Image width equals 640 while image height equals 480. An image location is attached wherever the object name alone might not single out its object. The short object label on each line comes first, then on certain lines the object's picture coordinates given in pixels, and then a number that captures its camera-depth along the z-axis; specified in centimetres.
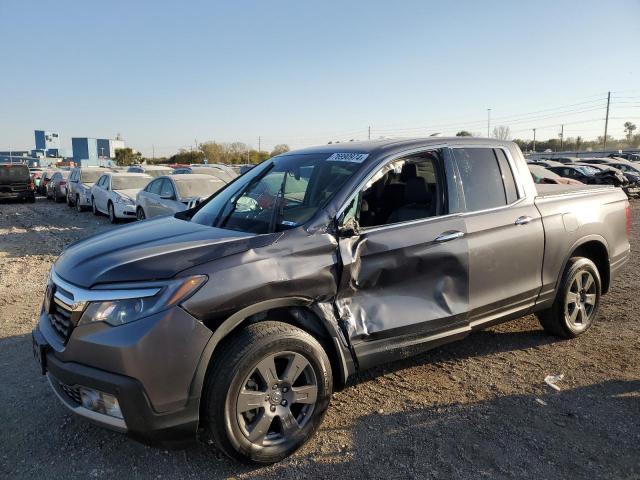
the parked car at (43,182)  2750
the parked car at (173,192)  998
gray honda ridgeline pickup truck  252
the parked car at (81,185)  1720
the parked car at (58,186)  2211
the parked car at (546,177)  1575
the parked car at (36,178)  2843
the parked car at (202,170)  1562
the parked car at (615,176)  2059
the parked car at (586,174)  2072
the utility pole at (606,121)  6863
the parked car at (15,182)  2131
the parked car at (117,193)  1348
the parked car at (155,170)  2211
